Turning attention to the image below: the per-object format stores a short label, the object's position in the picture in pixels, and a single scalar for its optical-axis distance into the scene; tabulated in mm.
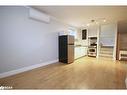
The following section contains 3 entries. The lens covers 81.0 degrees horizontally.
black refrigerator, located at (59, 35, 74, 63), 3746
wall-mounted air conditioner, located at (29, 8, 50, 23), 2815
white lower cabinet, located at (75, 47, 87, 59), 4807
